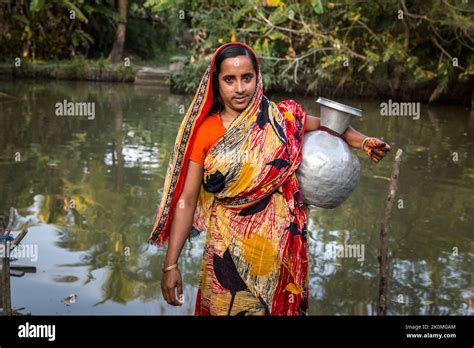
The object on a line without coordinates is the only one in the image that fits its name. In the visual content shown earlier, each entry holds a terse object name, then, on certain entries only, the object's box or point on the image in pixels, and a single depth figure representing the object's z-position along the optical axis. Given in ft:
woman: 8.31
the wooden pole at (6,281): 10.95
